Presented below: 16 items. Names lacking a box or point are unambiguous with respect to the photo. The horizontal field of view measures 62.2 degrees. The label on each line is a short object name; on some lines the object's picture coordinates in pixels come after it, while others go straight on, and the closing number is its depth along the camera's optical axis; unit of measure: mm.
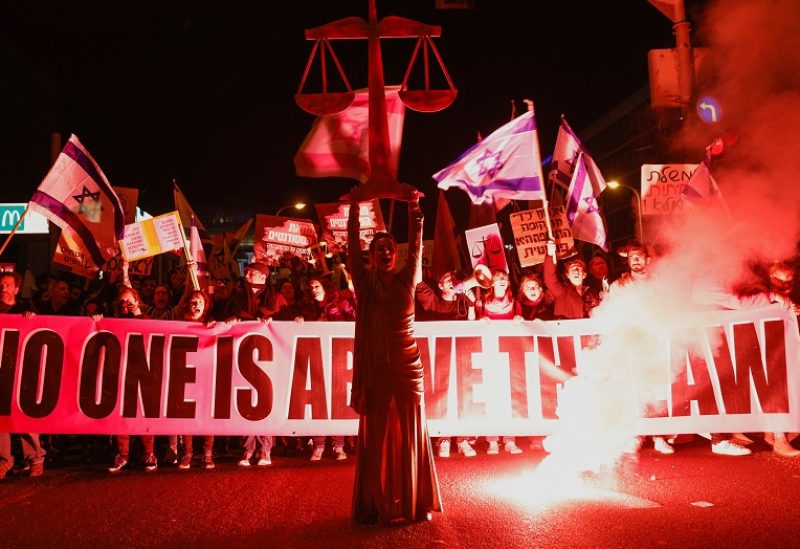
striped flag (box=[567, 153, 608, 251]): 9305
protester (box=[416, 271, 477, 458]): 8219
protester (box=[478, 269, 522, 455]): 7805
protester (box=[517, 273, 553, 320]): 8062
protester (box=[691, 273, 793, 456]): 6922
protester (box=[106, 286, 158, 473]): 7043
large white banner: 6980
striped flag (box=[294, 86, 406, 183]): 9516
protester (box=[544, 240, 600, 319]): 7902
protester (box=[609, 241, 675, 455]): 7570
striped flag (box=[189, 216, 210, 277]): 10727
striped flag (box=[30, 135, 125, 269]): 7582
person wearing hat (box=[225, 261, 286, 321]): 8250
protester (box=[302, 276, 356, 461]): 8258
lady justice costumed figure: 4746
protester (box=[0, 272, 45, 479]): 6773
